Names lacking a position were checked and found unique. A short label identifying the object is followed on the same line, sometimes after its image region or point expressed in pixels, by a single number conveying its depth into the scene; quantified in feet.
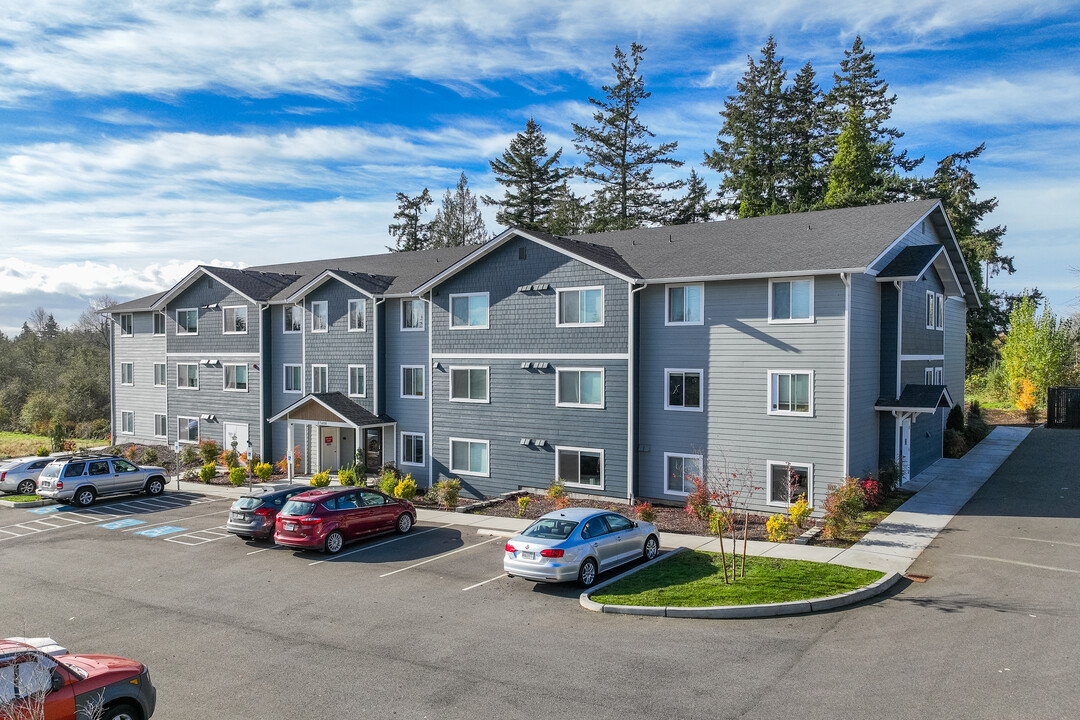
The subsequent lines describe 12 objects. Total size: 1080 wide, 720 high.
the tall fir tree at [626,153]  172.55
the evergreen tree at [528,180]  186.09
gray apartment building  71.46
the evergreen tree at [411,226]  224.53
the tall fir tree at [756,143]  162.09
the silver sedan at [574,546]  47.75
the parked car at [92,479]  85.92
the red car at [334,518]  60.23
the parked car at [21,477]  98.32
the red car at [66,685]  24.76
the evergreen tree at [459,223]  224.33
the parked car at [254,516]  64.95
